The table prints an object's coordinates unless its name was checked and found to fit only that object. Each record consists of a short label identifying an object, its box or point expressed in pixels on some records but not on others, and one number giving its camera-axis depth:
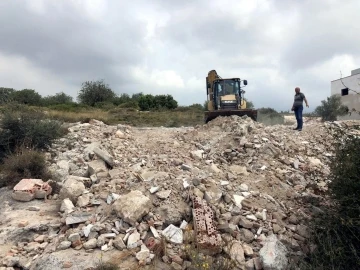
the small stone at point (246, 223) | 4.73
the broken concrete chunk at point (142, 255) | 4.12
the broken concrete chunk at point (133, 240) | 4.35
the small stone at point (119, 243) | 4.35
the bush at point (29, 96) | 36.91
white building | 26.15
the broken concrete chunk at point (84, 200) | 5.43
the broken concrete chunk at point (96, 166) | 6.72
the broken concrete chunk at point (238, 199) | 5.16
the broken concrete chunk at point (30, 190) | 6.07
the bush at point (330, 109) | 21.31
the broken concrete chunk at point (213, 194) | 5.16
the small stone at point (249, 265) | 4.12
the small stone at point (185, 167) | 6.27
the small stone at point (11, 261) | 4.28
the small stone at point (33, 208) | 5.76
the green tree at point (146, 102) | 36.77
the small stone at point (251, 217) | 4.87
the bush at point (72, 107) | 27.48
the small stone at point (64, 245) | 4.43
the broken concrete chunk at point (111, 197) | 5.28
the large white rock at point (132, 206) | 4.71
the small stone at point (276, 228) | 4.75
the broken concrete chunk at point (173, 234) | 4.45
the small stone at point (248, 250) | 4.33
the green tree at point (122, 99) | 40.50
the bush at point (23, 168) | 6.82
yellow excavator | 13.80
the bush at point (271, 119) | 22.00
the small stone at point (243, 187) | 5.62
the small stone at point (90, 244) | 4.39
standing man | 11.18
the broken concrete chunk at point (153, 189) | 5.32
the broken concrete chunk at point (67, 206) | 5.34
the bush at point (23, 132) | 8.47
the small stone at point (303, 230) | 4.67
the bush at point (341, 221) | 3.97
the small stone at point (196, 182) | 5.49
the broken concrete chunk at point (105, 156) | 7.17
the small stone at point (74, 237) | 4.55
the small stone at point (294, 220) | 4.95
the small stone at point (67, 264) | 4.07
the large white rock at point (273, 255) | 4.04
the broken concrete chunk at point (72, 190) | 5.75
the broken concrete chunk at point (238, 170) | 6.43
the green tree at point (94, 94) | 42.34
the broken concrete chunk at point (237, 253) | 4.19
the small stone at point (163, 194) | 5.19
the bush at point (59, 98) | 43.48
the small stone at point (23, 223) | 5.16
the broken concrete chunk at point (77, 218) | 4.94
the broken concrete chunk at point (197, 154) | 7.27
